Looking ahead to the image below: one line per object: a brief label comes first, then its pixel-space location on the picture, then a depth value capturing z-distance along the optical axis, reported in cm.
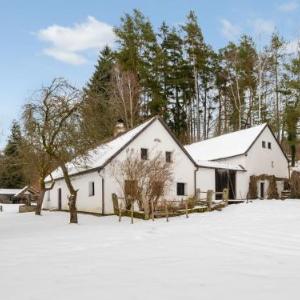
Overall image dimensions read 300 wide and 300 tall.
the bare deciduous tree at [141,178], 2591
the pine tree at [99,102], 2412
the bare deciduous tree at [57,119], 2383
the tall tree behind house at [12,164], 2954
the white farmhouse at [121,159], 2786
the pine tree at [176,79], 4997
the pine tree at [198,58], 5006
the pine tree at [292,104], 3903
